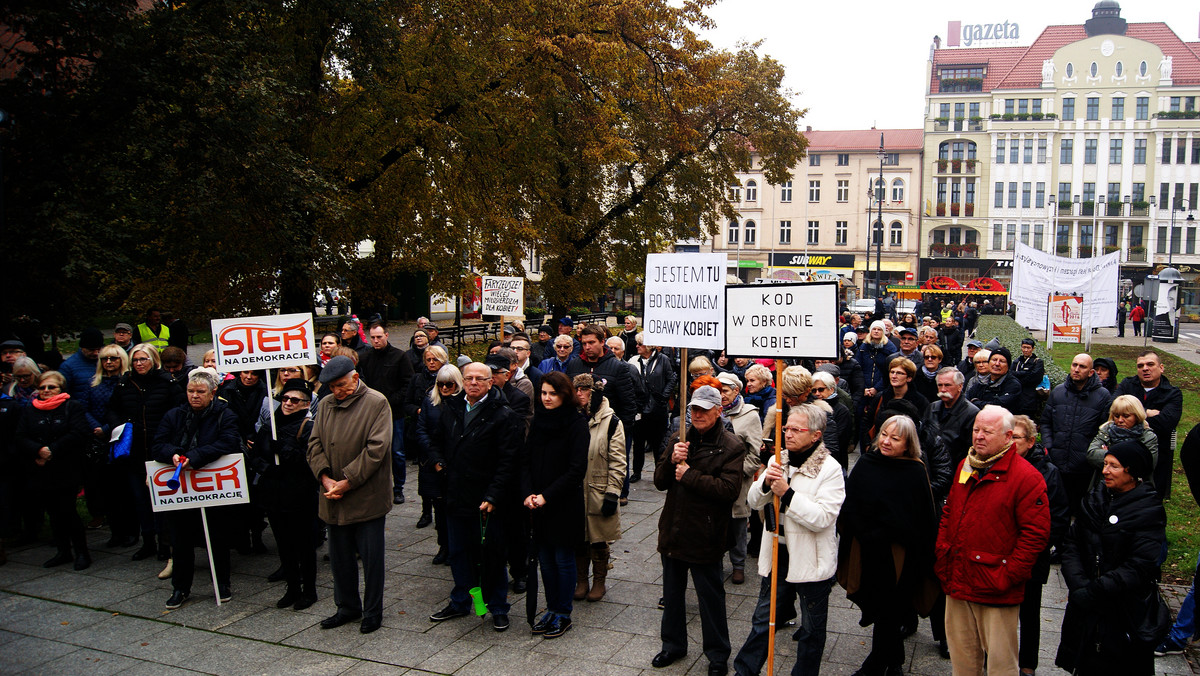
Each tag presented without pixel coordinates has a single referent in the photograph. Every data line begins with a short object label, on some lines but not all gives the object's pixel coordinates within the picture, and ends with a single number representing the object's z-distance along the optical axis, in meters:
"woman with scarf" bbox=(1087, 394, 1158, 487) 6.29
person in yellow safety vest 12.84
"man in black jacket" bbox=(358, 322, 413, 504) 9.70
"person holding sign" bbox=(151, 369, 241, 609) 6.82
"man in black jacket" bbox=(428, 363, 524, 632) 6.13
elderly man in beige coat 6.19
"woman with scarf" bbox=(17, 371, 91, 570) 7.60
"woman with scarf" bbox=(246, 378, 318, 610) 6.63
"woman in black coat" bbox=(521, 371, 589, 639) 6.02
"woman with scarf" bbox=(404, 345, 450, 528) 8.48
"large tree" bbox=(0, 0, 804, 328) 11.65
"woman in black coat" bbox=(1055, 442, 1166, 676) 4.59
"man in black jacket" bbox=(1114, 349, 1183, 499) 8.11
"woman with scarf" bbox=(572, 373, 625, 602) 6.56
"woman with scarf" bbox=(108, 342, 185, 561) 7.84
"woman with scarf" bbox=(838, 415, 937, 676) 4.98
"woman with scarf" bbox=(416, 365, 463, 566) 6.54
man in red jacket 4.57
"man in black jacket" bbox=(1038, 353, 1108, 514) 7.82
